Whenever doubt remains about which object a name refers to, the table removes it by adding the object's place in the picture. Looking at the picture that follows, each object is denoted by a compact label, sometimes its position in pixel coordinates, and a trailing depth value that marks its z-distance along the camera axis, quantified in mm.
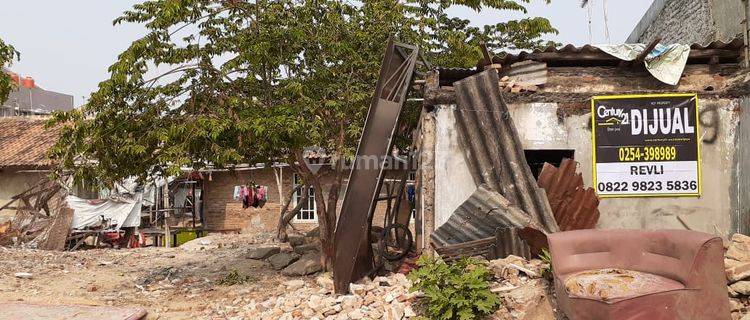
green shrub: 5160
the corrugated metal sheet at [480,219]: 6379
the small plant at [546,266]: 5578
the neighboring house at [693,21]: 8172
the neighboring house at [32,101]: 26359
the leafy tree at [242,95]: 7504
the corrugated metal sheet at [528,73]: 7168
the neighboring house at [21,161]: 16253
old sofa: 4227
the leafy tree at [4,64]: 8414
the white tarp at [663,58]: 6867
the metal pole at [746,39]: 6754
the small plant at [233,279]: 9422
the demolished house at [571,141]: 6742
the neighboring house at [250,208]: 17562
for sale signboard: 6867
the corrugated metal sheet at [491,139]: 6734
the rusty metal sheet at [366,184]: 7184
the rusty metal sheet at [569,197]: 6727
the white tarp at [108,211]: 15445
